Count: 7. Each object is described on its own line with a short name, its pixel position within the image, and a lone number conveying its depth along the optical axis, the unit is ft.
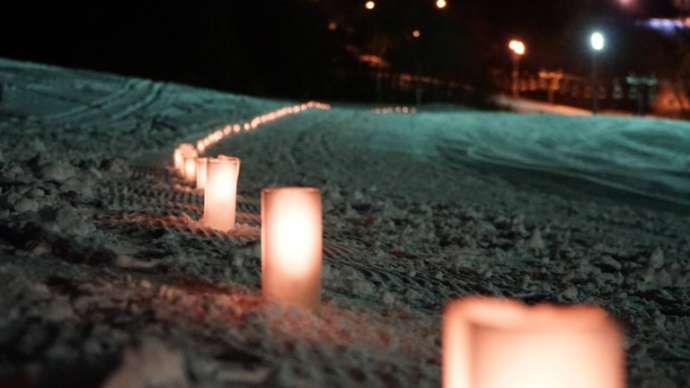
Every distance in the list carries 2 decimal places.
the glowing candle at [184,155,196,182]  40.58
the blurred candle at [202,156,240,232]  26.05
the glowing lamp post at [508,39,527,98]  179.80
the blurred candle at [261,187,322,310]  17.39
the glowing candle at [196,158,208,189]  35.42
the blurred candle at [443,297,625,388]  10.14
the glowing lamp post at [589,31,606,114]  105.91
